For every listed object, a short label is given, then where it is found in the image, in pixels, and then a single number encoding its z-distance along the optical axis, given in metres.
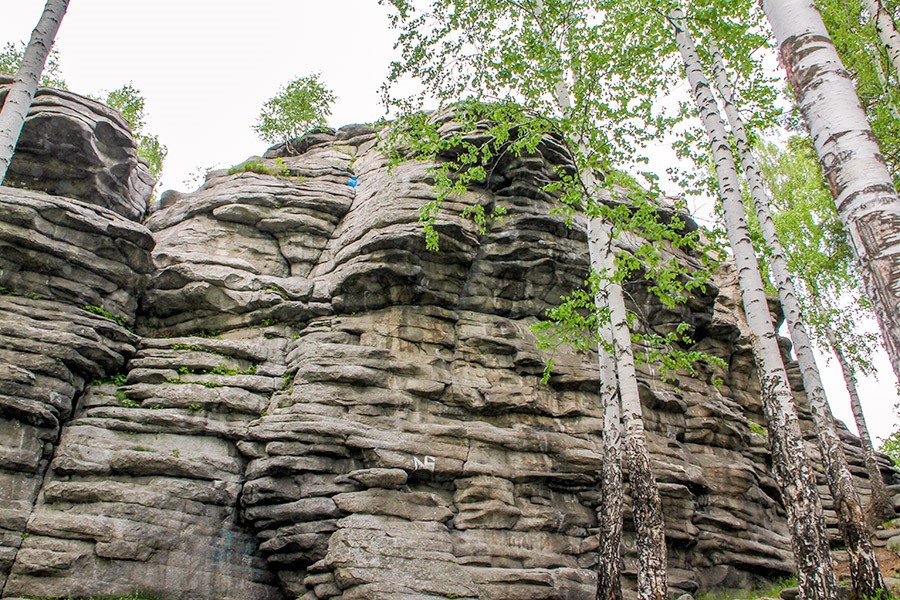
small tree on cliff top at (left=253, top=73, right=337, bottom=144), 31.02
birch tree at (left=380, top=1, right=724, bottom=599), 12.40
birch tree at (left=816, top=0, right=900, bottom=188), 16.94
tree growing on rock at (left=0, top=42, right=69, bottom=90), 31.69
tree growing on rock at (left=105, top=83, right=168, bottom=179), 32.84
